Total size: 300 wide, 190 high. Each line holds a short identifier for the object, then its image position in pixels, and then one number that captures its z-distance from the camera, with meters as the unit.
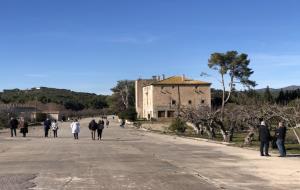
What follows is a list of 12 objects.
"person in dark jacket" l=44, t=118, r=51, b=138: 35.22
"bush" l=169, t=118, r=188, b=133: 43.08
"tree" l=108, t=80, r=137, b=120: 116.34
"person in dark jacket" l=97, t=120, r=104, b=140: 31.32
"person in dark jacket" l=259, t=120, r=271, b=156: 18.59
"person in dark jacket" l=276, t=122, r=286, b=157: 18.49
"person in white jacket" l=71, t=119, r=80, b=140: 31.23
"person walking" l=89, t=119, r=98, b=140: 31.11
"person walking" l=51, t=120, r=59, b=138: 35.13
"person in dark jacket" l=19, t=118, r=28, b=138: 35.13
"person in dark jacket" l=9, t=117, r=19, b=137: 35.28
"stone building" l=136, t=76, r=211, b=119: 86.49
